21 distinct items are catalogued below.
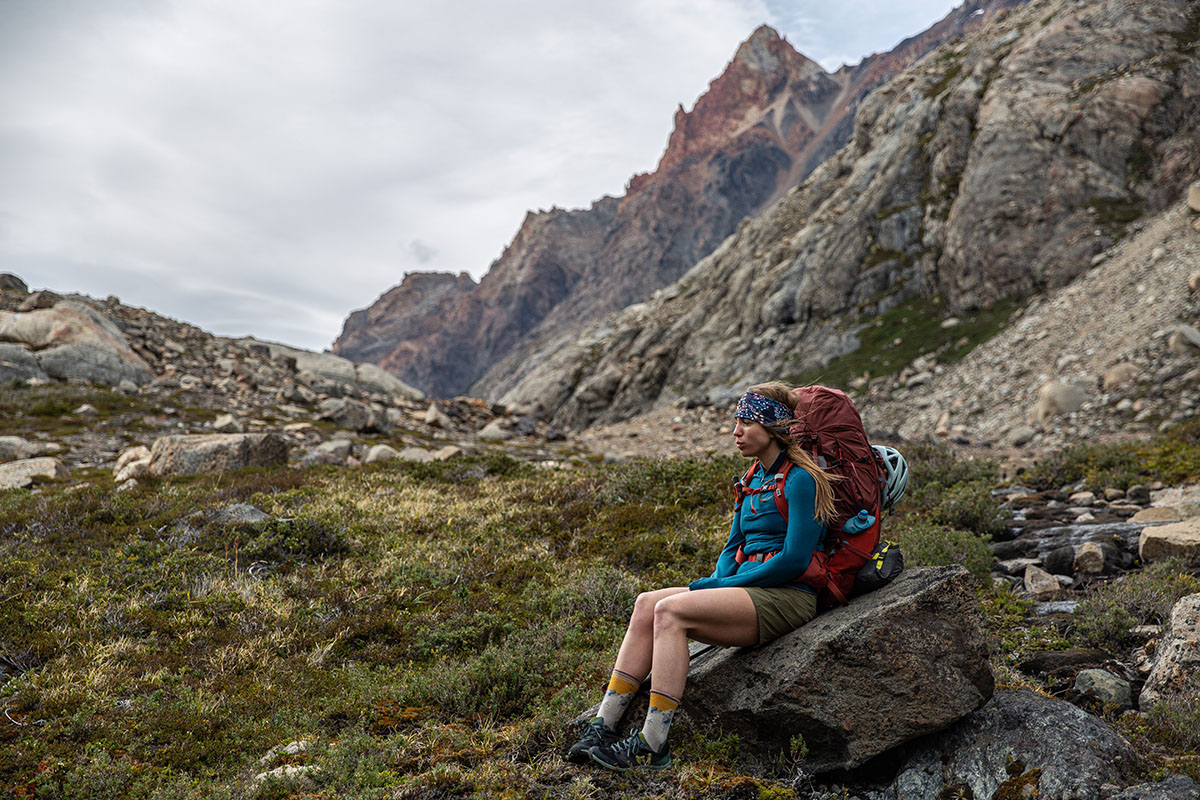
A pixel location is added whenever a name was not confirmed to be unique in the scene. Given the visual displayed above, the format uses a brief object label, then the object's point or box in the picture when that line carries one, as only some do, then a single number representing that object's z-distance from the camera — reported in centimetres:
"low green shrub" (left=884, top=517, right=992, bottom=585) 757
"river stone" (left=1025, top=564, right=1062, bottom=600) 688
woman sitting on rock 425
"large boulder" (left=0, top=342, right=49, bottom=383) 2264
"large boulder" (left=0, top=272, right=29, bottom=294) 3294
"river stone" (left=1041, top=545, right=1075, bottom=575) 750
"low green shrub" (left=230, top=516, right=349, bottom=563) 917
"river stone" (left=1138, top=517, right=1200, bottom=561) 693
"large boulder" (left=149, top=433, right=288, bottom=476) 1382
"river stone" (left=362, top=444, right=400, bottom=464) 1752
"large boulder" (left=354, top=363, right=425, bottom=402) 4084
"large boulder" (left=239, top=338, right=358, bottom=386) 3869
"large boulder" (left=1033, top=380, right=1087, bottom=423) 1670
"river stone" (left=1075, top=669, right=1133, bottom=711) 466
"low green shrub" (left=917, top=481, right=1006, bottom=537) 945
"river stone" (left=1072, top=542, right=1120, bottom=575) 721
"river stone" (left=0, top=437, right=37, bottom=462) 1598
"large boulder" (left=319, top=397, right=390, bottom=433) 2517
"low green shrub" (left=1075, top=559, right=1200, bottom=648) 564
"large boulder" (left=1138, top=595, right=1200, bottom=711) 436
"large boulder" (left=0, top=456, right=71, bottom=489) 1336
